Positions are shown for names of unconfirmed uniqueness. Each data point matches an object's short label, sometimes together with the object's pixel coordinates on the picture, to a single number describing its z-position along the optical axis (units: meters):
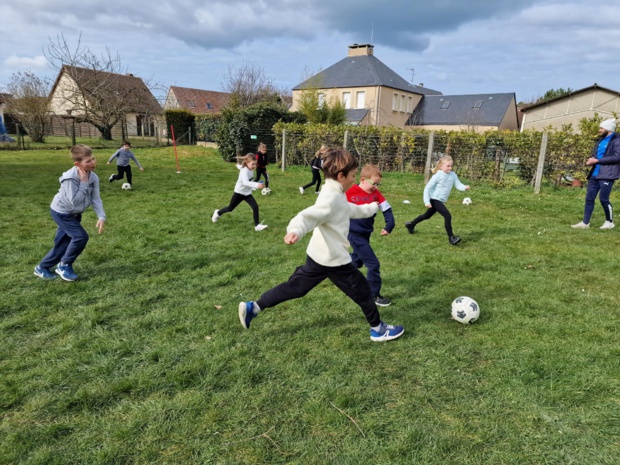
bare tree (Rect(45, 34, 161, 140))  31.64
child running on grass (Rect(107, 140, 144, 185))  13.09
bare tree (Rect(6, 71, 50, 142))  28.91
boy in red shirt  4.48
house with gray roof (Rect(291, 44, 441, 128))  41.75
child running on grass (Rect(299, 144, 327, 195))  12.66
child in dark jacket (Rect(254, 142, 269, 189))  13.69
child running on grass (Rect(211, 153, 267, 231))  8.15
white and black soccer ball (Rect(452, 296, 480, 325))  4.21
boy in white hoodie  3.38
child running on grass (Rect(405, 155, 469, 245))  7.34
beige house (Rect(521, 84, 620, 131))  32.78
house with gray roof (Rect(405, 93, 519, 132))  43.03
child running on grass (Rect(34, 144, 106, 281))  5.06
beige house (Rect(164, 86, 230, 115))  55.75
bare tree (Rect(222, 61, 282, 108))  37.31
